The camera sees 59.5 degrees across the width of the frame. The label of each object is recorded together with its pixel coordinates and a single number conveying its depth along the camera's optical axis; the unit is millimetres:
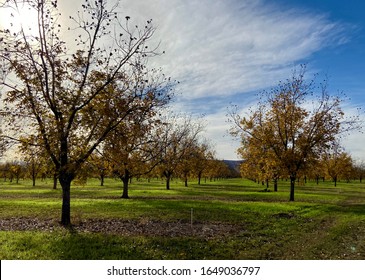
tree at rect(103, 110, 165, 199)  19844
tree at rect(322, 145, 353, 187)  84375
